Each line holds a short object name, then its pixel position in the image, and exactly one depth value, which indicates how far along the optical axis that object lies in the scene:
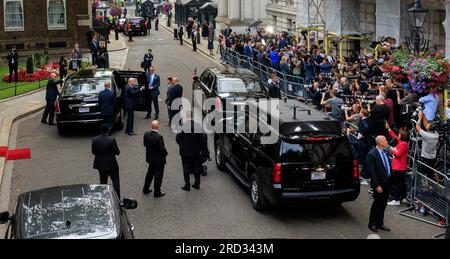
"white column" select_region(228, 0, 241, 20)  55.08
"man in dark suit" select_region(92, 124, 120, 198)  13.47
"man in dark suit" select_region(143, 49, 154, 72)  31.80
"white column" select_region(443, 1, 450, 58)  20.83
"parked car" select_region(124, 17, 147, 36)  62.26
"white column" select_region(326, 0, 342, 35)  31.92
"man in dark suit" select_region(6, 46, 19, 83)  32.19
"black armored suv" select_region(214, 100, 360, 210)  12.39
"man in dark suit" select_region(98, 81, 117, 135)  19.55
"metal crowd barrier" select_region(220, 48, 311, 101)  26.02
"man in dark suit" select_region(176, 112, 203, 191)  14.58
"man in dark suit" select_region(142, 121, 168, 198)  14.05
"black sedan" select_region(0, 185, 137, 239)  8.20
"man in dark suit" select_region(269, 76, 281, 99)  22.58
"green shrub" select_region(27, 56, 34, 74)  34.25
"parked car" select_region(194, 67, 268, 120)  20.12
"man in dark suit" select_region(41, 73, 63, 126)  21.97
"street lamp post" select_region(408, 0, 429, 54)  17.47
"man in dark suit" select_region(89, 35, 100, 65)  36.44
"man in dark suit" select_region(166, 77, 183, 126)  21.34
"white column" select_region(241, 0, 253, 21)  54.44
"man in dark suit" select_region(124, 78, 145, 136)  20.41
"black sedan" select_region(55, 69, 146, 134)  20.03
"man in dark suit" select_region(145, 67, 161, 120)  22.98
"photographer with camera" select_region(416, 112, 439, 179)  13.50
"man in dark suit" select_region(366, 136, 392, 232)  11.92
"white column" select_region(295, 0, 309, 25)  37.88
